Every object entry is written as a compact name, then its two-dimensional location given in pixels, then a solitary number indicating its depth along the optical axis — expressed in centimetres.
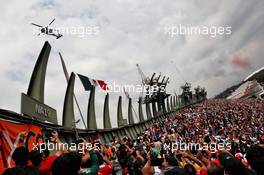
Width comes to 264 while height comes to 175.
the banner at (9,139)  681
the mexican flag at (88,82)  1781
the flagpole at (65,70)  1830
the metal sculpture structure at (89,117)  1236
